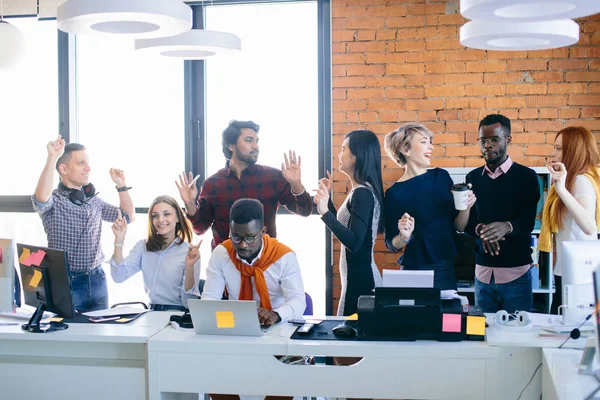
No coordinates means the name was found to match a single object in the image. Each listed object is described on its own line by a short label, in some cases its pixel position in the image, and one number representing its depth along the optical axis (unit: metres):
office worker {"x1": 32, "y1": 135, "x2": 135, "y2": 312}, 3.98
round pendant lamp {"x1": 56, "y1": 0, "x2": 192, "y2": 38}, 2.44
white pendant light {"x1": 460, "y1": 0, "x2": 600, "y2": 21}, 2.13
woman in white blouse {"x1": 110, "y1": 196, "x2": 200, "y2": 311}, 3.71
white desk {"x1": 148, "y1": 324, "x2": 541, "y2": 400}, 2.70
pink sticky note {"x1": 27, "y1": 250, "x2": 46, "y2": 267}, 3.17
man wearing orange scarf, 3.17
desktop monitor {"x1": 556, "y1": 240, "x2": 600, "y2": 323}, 2.71
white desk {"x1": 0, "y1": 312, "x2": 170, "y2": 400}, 2.93
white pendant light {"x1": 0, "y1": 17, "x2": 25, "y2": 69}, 3.71
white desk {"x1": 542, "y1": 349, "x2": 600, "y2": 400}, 2.09
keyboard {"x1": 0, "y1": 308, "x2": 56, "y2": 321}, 3.39
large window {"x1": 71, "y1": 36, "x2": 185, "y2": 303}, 5.30
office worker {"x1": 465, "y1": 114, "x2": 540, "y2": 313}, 3.49
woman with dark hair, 3.47
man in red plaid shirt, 3.87
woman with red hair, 3.46
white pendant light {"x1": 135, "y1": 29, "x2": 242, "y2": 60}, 3.26
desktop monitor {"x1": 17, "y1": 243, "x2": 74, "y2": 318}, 3.11
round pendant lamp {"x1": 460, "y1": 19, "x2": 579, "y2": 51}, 2.88
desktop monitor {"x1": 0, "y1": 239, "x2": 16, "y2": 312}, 3.22
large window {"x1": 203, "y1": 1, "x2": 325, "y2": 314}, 5.10
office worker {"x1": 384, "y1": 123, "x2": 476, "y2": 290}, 3.44
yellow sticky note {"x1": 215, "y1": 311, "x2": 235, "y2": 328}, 2.86
